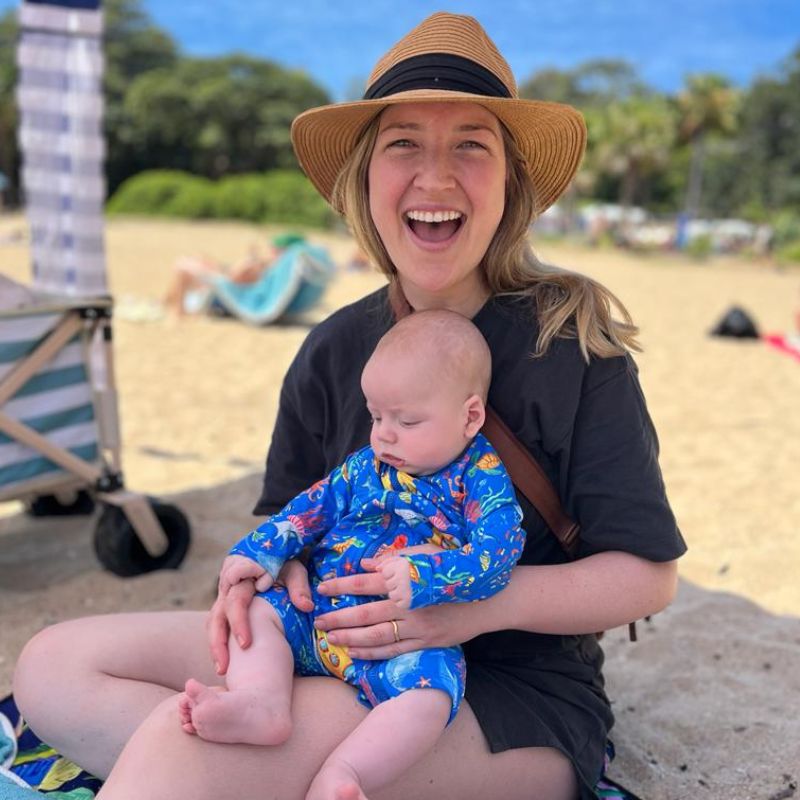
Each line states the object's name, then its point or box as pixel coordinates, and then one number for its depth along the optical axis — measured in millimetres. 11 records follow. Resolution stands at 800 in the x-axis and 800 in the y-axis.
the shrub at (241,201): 35938
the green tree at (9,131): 41156
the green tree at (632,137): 38594
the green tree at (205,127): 44844
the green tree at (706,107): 40312
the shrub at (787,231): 29578
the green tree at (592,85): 73562
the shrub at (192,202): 35938
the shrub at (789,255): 26766
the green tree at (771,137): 45188
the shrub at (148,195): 37062
